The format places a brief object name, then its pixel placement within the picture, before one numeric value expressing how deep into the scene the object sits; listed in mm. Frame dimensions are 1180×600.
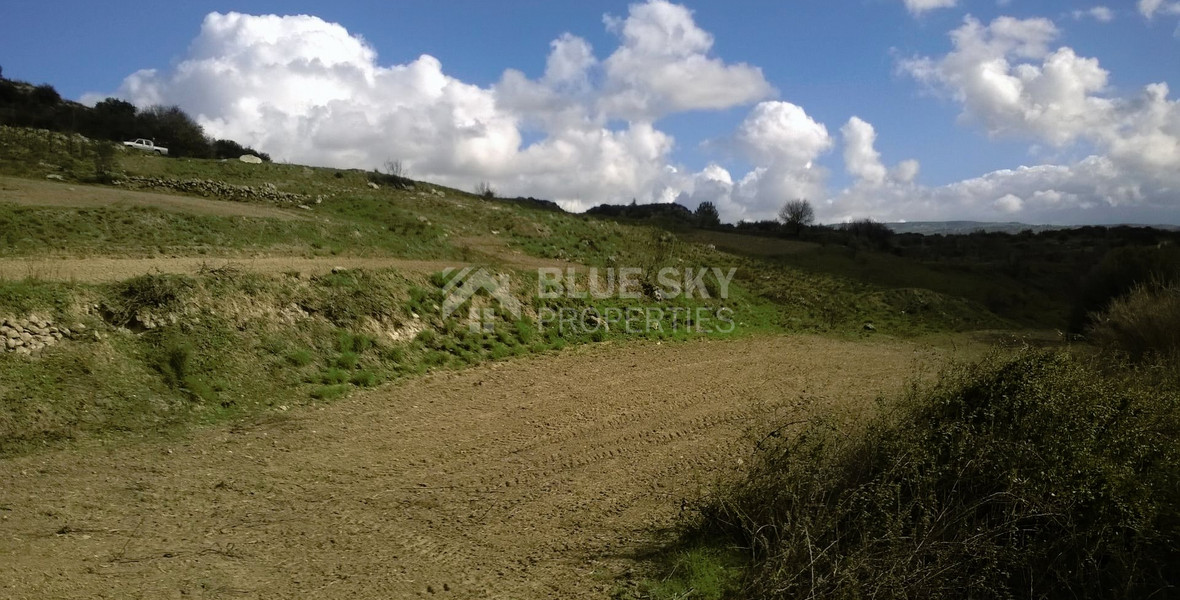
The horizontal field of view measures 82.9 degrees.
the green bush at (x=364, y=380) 11203
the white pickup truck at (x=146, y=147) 30623
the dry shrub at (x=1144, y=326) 9383
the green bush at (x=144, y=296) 10125
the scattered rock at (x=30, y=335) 8758
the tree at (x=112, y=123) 40688
